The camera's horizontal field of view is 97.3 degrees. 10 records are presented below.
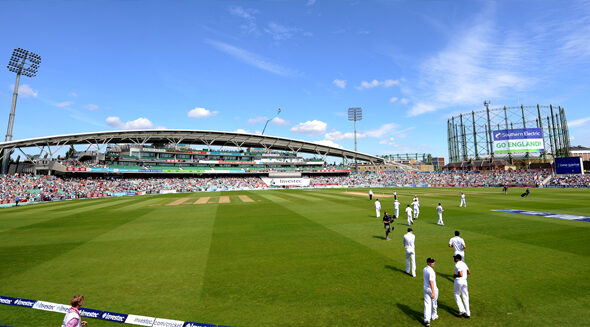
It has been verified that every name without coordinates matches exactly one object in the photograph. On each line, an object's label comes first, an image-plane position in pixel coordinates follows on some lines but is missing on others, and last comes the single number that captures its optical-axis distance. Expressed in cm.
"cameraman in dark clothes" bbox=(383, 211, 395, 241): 1383
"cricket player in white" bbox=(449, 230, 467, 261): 910
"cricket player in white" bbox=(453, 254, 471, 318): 647
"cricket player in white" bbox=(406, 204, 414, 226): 1712
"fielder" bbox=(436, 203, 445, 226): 1713
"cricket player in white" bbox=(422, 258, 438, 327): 609
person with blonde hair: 461
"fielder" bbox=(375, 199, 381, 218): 2073
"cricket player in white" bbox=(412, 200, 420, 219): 2009
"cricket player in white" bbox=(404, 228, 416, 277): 903
